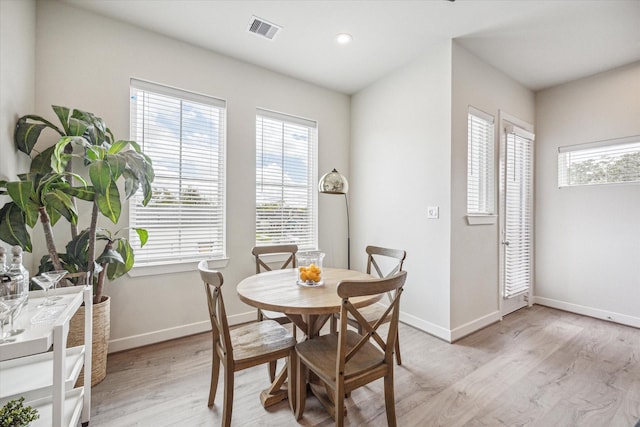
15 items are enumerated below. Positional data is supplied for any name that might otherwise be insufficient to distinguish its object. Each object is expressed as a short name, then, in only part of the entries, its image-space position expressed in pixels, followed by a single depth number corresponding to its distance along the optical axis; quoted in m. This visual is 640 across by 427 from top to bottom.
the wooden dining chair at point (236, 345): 1.53
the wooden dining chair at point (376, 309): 2.16
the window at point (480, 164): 3.04
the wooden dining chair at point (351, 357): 1.40
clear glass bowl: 1.98
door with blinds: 3.37
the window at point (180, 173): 2.65
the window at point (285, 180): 3.34
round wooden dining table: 1.56
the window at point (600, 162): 3.13
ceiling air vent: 2.50
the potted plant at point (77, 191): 1.65
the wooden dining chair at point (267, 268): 2.16
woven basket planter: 1.89
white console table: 1.13
